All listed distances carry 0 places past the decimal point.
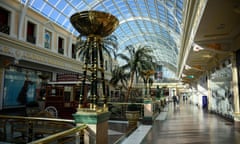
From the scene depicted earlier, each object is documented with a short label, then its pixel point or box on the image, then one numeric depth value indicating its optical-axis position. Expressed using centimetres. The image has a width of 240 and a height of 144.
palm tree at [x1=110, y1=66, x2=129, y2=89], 2005
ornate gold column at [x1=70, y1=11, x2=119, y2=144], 363
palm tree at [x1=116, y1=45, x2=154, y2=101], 1672
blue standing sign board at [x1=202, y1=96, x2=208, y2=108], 2106
